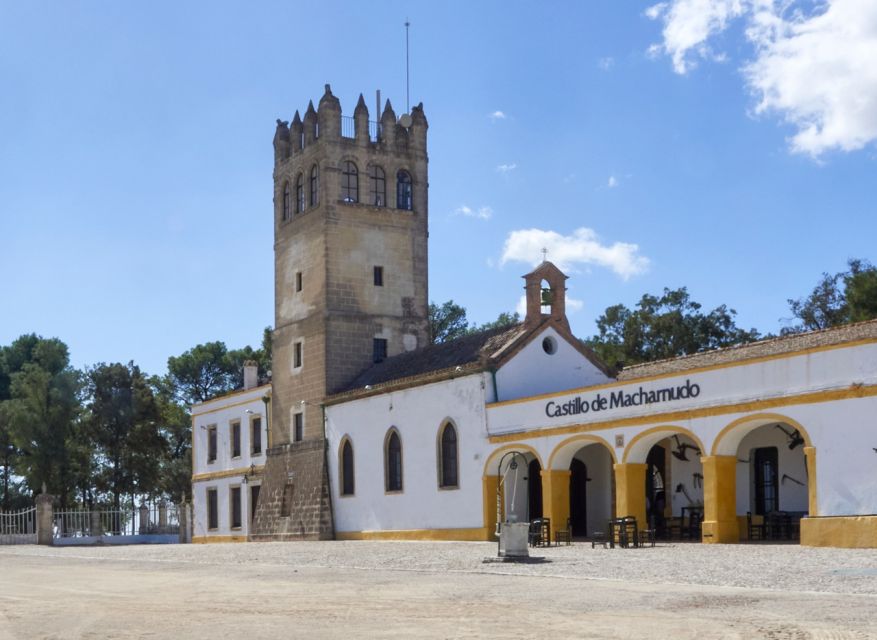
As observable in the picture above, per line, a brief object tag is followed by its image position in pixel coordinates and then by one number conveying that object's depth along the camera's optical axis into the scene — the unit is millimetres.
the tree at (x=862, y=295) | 42500
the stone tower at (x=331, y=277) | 37500
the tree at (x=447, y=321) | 61031
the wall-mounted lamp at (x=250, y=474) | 42562
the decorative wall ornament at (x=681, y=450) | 29469
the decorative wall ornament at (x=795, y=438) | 25984
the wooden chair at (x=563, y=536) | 26531
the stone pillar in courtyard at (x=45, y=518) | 40562
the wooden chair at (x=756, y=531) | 25683
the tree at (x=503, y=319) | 61000
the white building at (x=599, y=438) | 22188
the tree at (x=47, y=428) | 48906
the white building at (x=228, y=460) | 42781
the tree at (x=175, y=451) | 62825
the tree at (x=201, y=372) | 66938
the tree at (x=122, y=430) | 54781
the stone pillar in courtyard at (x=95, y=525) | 42594
